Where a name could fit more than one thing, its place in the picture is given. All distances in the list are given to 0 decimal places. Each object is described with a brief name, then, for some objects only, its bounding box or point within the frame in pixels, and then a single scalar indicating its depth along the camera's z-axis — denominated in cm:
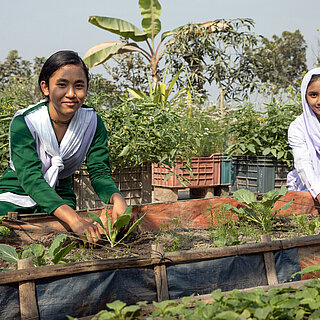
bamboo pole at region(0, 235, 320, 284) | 162
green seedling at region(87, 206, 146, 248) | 233
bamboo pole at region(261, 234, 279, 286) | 211
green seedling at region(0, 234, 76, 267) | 197
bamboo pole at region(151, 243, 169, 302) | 186
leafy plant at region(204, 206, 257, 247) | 245
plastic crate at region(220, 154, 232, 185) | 657
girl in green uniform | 247
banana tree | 1148
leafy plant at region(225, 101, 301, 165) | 607
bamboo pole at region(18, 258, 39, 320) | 164
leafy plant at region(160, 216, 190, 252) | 253
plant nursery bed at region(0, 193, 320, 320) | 166
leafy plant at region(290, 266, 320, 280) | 192
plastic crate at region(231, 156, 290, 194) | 613
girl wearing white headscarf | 360
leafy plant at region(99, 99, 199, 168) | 438
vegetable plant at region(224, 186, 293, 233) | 300
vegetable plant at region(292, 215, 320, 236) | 284
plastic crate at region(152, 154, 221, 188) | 631
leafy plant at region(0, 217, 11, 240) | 242
